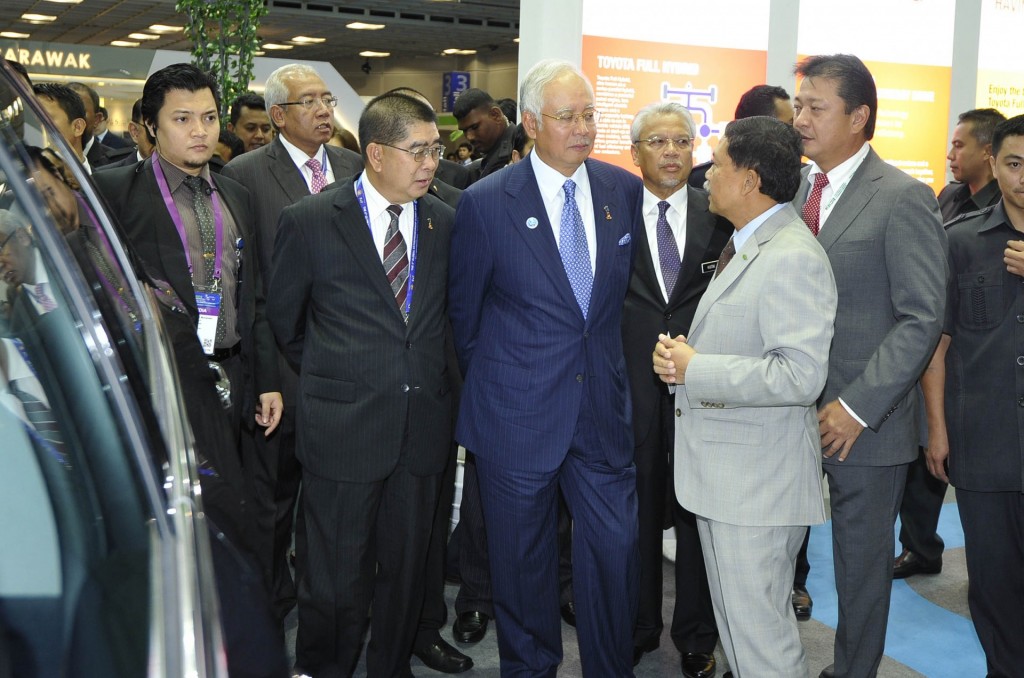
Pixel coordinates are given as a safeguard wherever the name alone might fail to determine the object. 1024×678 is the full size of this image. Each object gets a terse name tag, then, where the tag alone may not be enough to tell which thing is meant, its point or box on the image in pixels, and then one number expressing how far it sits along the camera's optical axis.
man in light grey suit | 2.22
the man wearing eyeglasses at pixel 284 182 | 3.42
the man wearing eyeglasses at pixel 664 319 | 3.08
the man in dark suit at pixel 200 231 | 2.79
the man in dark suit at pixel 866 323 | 2.46
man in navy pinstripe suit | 2.66
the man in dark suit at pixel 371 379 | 2.67
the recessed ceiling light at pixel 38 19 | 15.80
